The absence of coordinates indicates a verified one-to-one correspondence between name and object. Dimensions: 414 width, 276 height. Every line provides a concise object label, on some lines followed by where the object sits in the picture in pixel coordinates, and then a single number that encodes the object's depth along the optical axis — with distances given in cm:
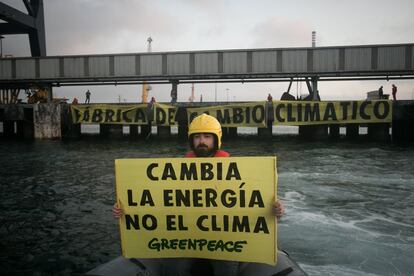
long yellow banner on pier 2194
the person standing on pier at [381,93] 2547
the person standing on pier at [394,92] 2422
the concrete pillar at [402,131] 2361
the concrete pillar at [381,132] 2283
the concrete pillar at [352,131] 2541
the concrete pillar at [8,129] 2962
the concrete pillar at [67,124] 2558
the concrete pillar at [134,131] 2946
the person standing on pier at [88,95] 3200
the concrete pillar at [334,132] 2547
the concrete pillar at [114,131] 2653
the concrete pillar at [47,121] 2483
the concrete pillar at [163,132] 2582
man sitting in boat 347
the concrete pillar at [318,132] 2345
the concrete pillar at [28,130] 2667
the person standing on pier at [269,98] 2423
